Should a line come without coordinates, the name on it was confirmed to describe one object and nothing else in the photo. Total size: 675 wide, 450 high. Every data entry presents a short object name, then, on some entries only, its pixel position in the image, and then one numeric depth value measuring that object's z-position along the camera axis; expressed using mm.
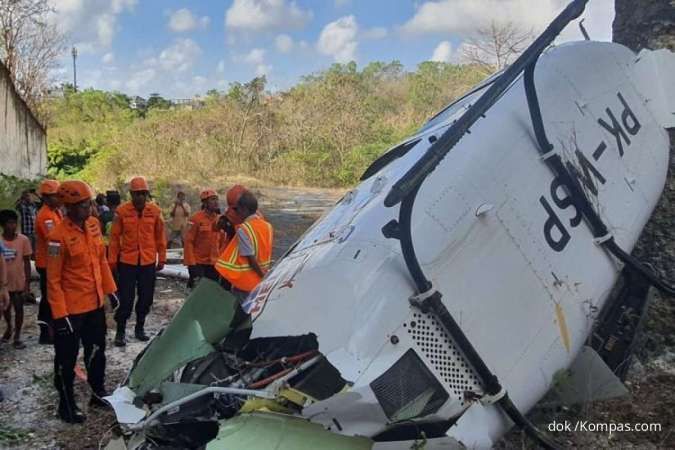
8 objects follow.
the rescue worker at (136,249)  5875
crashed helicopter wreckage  2449
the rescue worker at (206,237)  7035
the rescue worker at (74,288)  4051
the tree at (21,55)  21516
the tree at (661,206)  3859
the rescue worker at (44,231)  5546
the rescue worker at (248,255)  4582
